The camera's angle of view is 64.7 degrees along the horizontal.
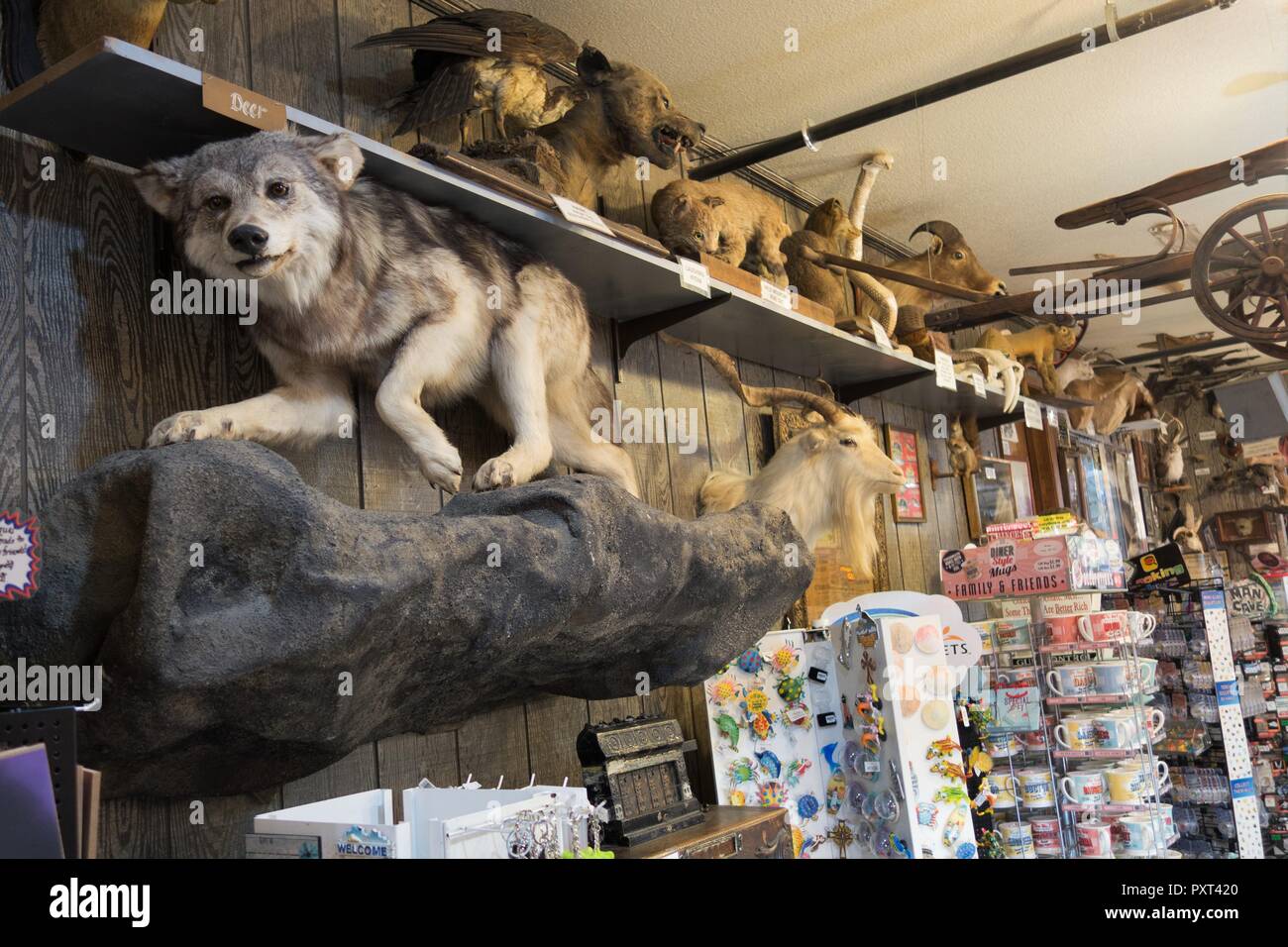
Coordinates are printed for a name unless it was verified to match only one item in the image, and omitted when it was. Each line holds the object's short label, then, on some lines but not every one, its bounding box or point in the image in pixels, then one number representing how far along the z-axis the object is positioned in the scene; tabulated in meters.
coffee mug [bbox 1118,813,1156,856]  3.08
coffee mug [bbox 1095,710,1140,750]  3.14
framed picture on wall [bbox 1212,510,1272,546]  8.63
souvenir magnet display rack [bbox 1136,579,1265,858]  3.79
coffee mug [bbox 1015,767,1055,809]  3.09
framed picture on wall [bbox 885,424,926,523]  4.21
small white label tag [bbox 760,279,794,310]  2.93
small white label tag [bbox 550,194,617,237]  2.15
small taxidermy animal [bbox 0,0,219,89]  1.55
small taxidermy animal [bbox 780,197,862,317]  3.65
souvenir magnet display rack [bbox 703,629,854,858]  2.55
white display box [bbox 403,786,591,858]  1.48
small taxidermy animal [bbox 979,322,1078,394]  5.36
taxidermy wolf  1.62
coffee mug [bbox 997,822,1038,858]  3.02
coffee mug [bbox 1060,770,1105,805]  3.10
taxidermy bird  2.08
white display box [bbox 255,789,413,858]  1.44
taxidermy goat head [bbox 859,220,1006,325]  4.40
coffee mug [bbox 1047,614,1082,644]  3.31
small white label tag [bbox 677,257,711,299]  2.55
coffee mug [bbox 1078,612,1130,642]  3.27
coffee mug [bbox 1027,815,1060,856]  3.05
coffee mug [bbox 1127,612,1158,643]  3.34
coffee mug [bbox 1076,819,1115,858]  3.04
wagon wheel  3.46
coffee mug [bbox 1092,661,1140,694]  3.20
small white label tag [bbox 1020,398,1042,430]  4.66
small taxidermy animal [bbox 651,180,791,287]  2.95
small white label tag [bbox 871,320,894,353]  3.50
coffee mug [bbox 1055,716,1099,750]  3.18
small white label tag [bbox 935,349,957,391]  3.85
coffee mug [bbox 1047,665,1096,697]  3.24
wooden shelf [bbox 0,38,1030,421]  1.50
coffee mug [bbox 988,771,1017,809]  3.07
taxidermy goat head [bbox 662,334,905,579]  3.15
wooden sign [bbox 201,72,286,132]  1.54
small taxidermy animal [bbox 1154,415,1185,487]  8.02
